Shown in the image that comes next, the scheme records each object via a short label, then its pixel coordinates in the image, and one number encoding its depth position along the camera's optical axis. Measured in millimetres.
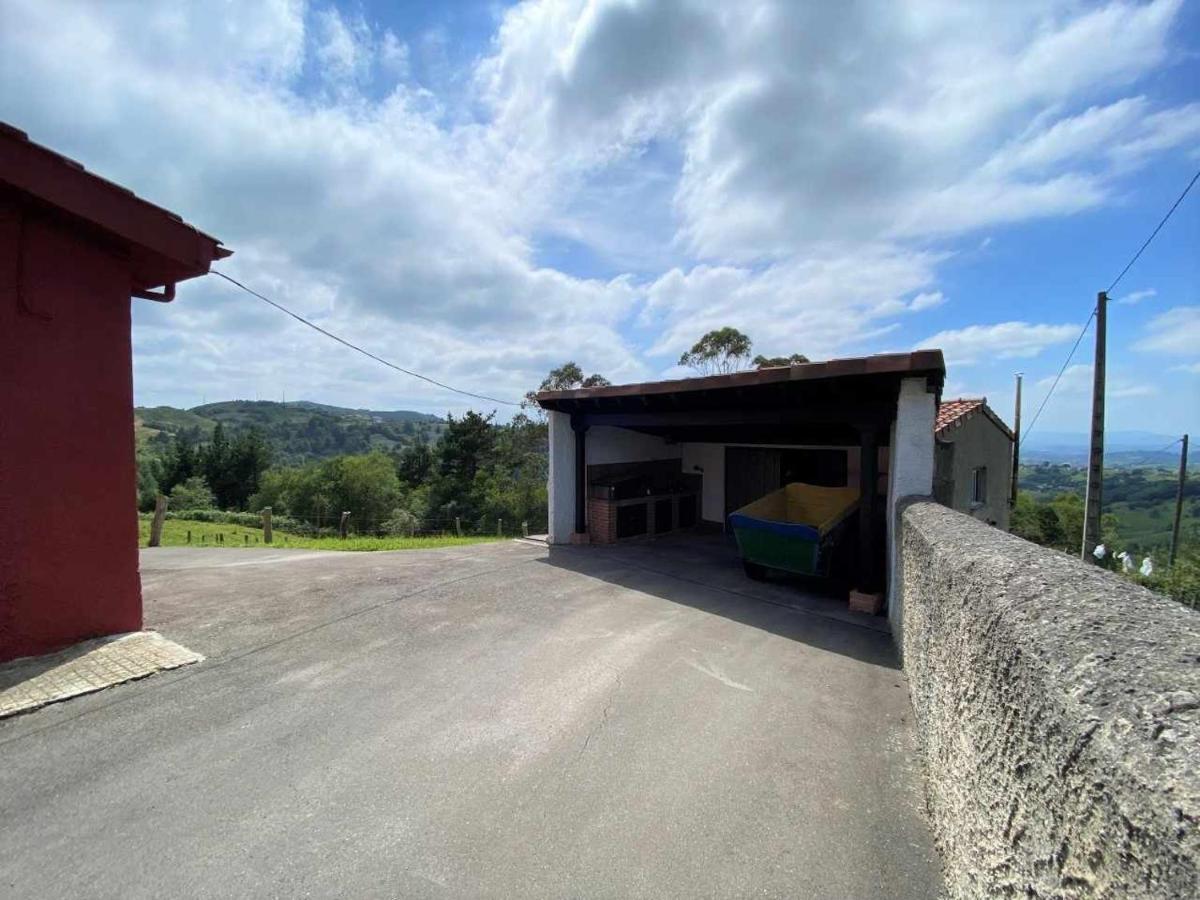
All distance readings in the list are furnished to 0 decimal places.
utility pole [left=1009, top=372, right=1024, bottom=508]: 15037
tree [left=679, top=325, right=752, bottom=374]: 27484
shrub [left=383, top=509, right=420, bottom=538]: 33812
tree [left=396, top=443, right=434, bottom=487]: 47031
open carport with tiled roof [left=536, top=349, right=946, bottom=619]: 5664
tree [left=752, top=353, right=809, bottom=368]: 22631
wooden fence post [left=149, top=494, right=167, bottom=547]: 13969
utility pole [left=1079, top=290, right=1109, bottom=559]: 10266
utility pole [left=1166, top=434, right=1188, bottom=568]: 22609
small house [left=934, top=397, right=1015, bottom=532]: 8945
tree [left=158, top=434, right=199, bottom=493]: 45156
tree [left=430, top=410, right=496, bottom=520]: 36781
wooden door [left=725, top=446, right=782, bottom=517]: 11578
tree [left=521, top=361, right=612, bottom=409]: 28719
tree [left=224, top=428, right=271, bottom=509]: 48344
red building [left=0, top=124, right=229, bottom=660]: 4016
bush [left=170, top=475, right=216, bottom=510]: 39969
